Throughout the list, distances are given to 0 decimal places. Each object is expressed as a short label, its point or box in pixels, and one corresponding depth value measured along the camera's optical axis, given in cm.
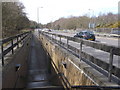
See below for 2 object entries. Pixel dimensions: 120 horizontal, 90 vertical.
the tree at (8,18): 1838
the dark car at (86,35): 1840
